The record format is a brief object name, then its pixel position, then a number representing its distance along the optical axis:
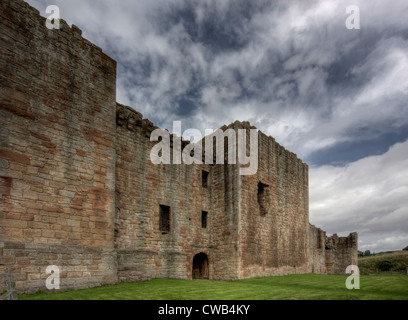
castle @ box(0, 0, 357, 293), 8.70
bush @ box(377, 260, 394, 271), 39.06
